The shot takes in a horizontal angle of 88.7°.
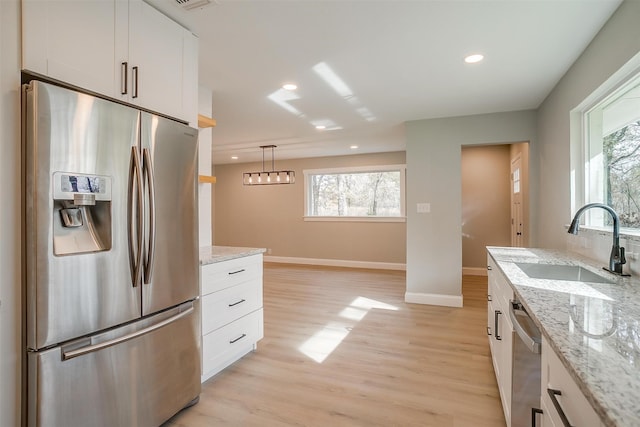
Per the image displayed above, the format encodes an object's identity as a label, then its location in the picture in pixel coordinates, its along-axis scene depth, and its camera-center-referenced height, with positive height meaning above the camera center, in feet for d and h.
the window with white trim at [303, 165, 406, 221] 22.12 +1.27
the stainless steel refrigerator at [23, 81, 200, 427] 4.23 -0.76
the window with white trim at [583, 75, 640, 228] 6.49 +1.26
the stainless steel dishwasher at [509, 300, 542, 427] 3.88 -2.12
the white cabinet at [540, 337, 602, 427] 2.37 -1.58
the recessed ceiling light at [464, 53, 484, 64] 8.13 +3.85
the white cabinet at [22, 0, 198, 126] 4.55 +2.68
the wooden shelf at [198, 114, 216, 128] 8.52 +2.37
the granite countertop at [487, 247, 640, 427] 2.05 -1.14
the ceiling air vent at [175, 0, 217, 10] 6.00 +3.86
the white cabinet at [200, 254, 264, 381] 7.40 -2.49
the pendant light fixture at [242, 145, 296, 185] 19.08 +2.00
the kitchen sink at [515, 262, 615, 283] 6.49 -1.24
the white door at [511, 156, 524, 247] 15.70 +0.29
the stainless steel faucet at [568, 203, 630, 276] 5.76 -0.75
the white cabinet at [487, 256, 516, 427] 5.52 -2.38
